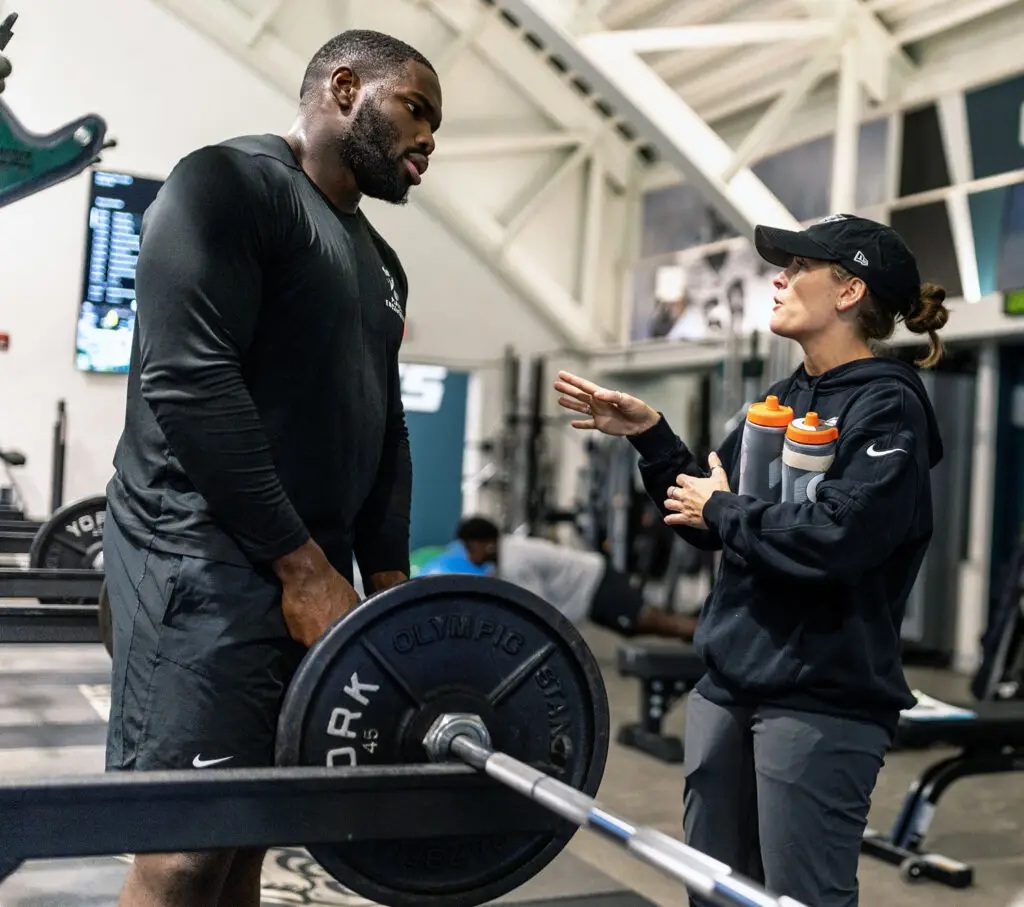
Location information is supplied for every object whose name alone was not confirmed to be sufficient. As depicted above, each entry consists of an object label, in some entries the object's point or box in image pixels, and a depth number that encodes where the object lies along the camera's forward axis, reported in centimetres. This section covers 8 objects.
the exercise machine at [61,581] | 306
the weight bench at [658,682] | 429
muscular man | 129
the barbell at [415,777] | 105
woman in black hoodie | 148
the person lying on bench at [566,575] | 541
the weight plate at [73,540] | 371
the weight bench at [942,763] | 313
